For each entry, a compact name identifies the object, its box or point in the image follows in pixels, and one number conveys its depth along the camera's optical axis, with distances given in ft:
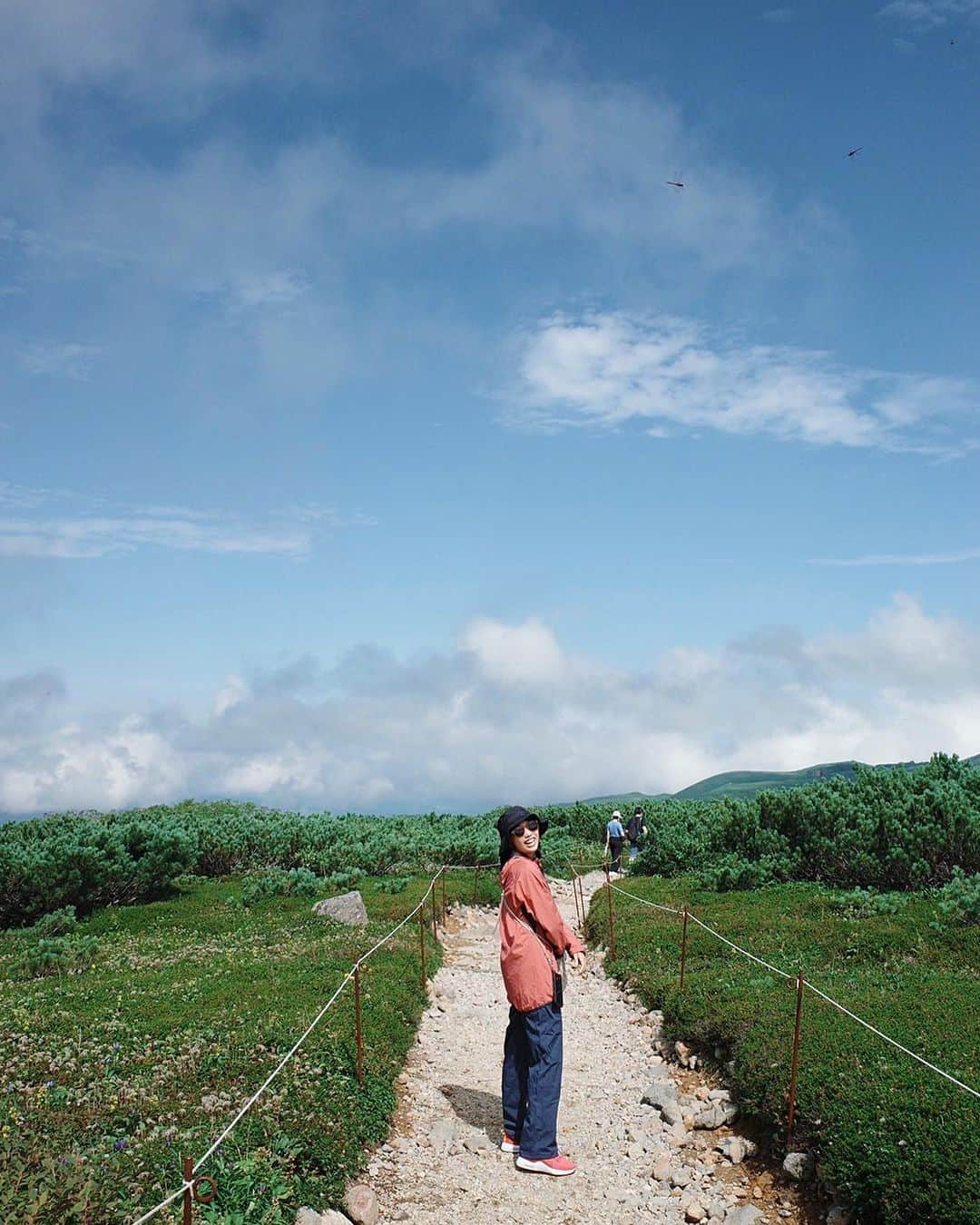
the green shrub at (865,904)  56.39
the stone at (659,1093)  37.32
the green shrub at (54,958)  55.26
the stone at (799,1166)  29.99
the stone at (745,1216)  28.40
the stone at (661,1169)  31.84
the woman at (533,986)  31.76
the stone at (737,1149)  32.55
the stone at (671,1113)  35.99
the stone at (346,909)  65.92
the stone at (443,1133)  33.76
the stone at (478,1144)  33.40
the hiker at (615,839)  114.62
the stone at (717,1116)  34.86
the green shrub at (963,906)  50.62
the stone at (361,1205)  27.76
